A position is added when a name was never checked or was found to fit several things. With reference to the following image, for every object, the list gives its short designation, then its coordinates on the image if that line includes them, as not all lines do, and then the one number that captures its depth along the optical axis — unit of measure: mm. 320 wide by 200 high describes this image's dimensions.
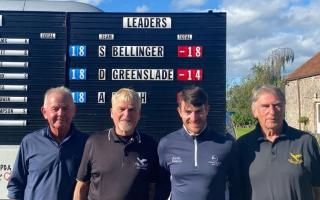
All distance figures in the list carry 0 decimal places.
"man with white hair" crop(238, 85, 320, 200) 3068
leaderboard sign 5355
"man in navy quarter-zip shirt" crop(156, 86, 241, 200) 3100
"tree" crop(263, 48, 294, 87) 54269
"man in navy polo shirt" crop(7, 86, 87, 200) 3355
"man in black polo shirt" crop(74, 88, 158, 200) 3137
